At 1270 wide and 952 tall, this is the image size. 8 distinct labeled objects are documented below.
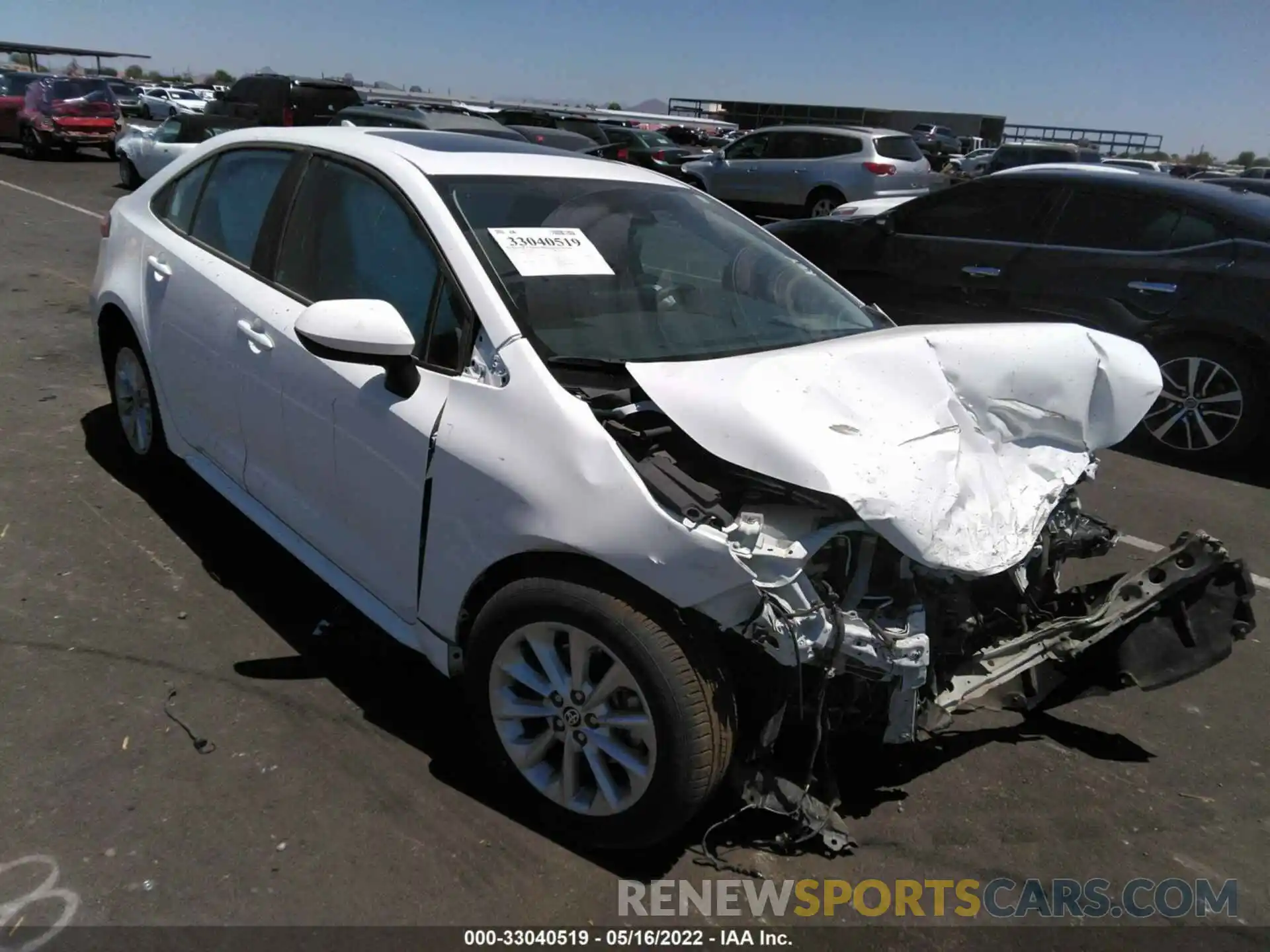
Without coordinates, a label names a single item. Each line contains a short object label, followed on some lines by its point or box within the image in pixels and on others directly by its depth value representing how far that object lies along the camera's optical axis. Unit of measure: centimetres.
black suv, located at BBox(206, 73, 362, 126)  1712
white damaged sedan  233
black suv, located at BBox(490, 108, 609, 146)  2045
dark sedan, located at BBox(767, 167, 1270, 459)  587
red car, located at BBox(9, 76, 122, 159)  2125
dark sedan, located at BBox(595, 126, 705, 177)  1866
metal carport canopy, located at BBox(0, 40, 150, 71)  5969
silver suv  1551
